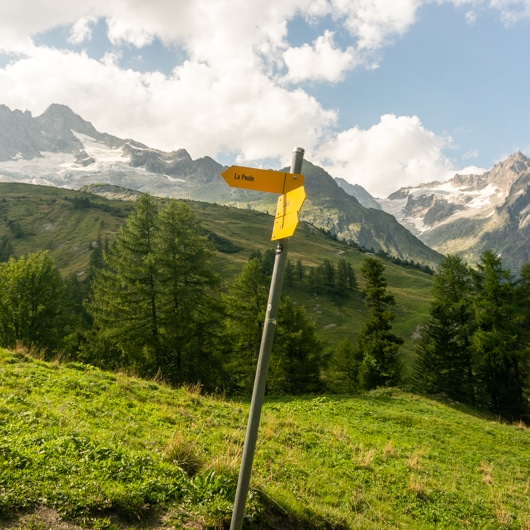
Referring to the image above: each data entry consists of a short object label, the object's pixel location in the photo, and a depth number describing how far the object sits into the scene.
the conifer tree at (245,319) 31.45
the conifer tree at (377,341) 34.38
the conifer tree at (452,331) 38.09
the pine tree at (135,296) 24.50
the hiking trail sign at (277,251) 4.18
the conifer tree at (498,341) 33.75
